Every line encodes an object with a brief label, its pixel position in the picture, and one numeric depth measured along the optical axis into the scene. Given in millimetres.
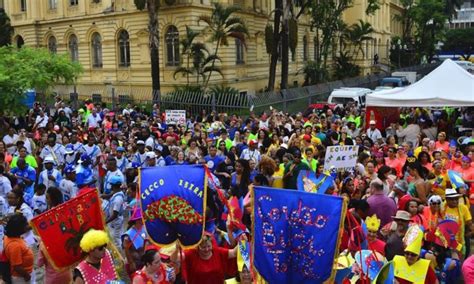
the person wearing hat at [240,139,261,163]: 10742
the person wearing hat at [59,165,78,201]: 8352
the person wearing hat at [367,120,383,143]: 13172
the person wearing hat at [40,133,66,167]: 11180
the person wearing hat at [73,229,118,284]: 4812
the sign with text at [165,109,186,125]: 15297
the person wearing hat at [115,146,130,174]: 10539
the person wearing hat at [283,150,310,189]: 8906
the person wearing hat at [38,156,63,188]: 8891
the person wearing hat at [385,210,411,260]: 5699
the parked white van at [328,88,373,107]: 21972
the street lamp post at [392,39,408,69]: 56297
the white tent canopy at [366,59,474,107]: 13578
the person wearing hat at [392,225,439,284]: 5180
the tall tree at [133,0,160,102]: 25109
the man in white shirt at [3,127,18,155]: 11747
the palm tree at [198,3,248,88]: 25391
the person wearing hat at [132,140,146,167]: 10859
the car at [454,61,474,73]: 50625
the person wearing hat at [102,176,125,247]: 7211
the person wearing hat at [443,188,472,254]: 6414
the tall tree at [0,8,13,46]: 36750
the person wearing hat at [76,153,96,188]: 8656
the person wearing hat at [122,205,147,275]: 6008
